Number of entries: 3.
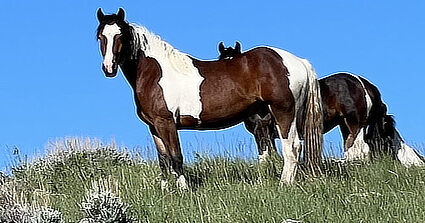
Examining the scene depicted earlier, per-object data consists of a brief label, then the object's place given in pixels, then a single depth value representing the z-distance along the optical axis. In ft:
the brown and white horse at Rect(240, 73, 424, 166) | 84.99
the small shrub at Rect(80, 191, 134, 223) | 49.26
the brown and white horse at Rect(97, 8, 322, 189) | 64.34
